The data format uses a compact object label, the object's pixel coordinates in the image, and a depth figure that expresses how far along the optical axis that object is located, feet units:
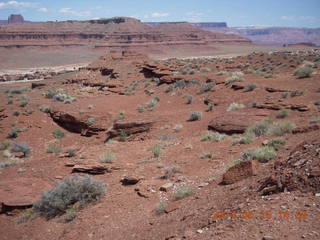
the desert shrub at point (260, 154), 21.15
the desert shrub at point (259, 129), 29.30
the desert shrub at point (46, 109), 61.93
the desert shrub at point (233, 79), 62.54
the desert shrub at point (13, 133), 52.47
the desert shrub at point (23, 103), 65.21
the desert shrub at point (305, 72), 60.18
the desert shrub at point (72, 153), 33.72
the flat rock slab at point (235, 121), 32.62
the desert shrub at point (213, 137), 30.91
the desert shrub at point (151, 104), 62.21
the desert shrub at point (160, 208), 18.67
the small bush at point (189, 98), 60.13
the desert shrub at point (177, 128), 39.79
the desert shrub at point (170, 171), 23.87
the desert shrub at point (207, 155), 26.18
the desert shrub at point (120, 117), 52.54
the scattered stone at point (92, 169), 27.61
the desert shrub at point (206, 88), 63.77
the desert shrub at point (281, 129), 27.24
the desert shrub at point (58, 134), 52.60
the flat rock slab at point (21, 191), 24.16
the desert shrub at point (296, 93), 46.09
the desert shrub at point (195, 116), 43.62
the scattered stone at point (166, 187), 21.73
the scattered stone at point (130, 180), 23.97
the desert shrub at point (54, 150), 41.73
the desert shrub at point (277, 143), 23.25
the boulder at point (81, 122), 51.47
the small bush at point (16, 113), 59.11
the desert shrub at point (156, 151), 29.55
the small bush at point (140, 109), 61.40
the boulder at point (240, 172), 18.90
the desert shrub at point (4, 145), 48.03
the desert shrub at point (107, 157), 29.19
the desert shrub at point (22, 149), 43.37
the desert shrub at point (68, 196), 22.33
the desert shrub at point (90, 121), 52.11
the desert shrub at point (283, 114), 35.02
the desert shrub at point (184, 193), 19.69
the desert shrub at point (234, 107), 44.22
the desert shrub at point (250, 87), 53.67
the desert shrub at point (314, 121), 29.82
